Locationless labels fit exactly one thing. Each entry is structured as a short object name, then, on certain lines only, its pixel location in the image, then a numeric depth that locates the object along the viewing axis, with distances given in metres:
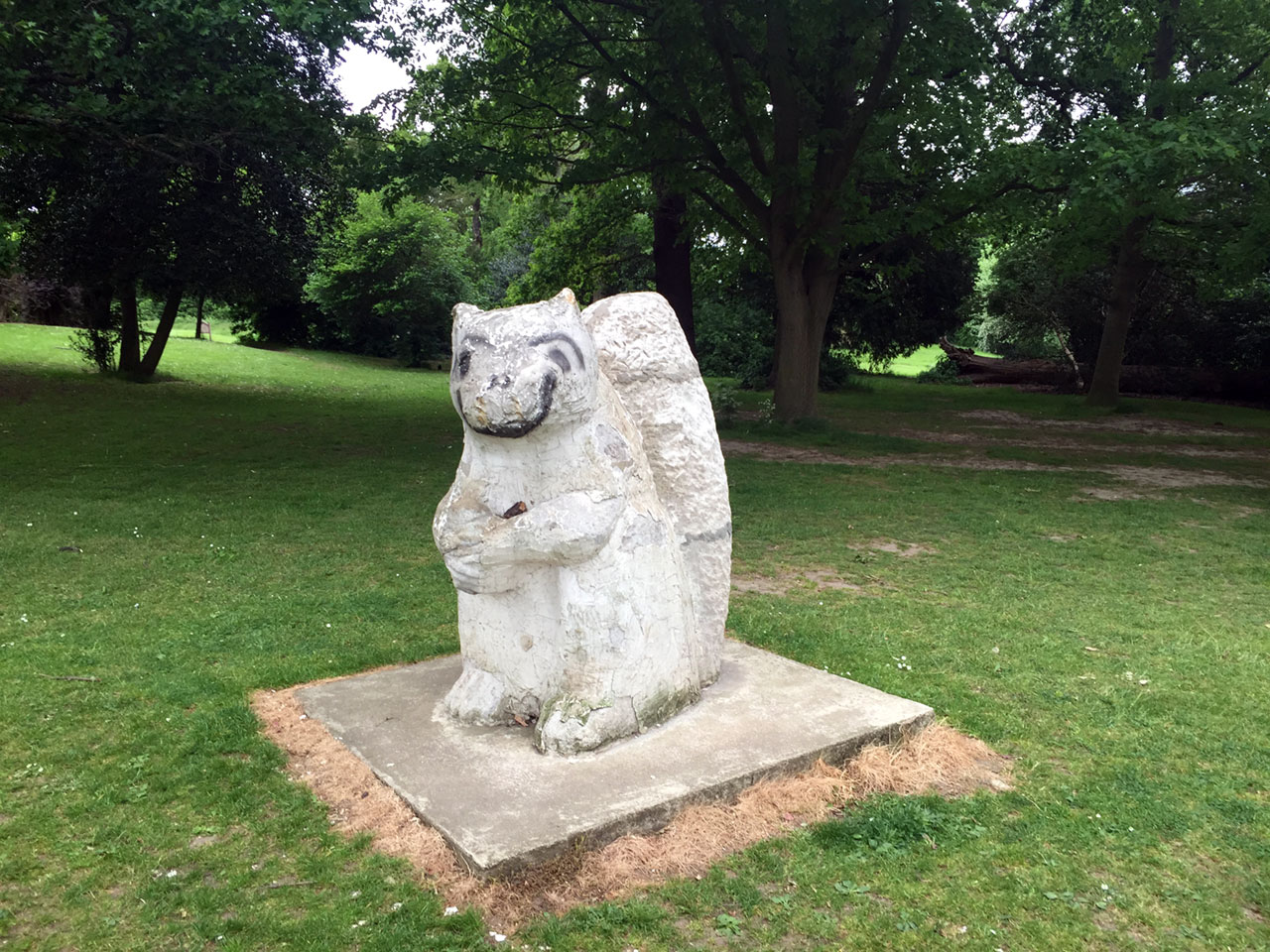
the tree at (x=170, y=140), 10.35
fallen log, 26.88
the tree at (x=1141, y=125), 13.43
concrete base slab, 3.79
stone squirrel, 4.16
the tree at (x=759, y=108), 15.16
